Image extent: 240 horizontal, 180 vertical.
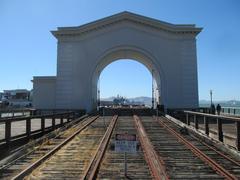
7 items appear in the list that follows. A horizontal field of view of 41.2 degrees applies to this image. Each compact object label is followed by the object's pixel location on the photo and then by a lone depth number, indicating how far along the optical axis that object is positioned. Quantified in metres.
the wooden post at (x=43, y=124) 17.44
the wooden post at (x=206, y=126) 15.61
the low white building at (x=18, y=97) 75.39
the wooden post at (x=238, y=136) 11.45
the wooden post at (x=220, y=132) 13.62
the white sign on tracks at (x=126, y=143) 8.73
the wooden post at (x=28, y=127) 14.90
